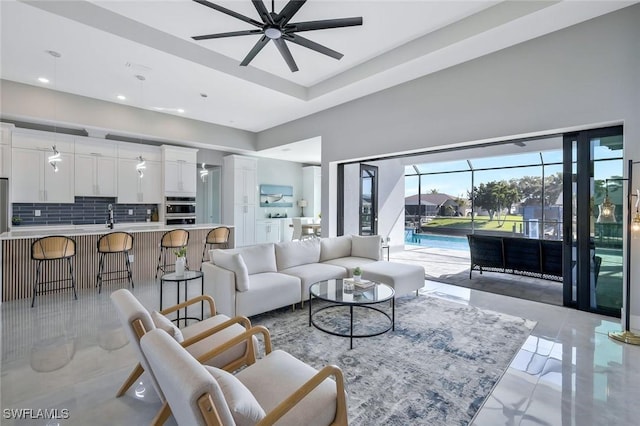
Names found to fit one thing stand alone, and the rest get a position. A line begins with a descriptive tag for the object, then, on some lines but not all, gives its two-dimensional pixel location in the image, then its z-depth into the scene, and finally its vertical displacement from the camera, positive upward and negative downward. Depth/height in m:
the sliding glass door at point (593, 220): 3.43 -0.08
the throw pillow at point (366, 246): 4.95 -0.59
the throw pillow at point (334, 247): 4.86 -0.60
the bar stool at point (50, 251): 3.92 -0.54
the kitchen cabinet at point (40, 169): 5.34 +0.81
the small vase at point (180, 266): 3.24 -0.60
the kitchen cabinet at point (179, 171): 7.08 +1.02
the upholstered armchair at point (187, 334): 1.58 -0.85
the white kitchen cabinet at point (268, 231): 9.20 -0.61
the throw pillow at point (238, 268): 3.25 -0.63
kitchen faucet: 5.25 -0.19
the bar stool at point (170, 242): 5.18 -0.54
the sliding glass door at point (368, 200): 7.30 +0.32
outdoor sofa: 4.73 -0.73
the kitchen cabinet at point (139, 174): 6.57 +0.86
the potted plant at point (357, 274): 3.46 -0.73
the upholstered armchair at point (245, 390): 0.96 -0.76
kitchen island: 4.05 -0.72
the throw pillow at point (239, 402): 1.12 -0.74
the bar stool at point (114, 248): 4.52 -0.58
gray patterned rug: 1.97 -1.28
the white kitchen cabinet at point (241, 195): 8.49 +0.49
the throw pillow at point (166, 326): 1.76 -0.71
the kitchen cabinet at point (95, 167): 6.03 +0.93
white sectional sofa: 3.26 -0.79
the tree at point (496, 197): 8.78 +0.49
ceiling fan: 2.71 +1.85
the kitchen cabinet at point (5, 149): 5.09 +1.09
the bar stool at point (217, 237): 5.89 -0.50
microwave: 7.16 +0.14
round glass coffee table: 2.90 -0.87
